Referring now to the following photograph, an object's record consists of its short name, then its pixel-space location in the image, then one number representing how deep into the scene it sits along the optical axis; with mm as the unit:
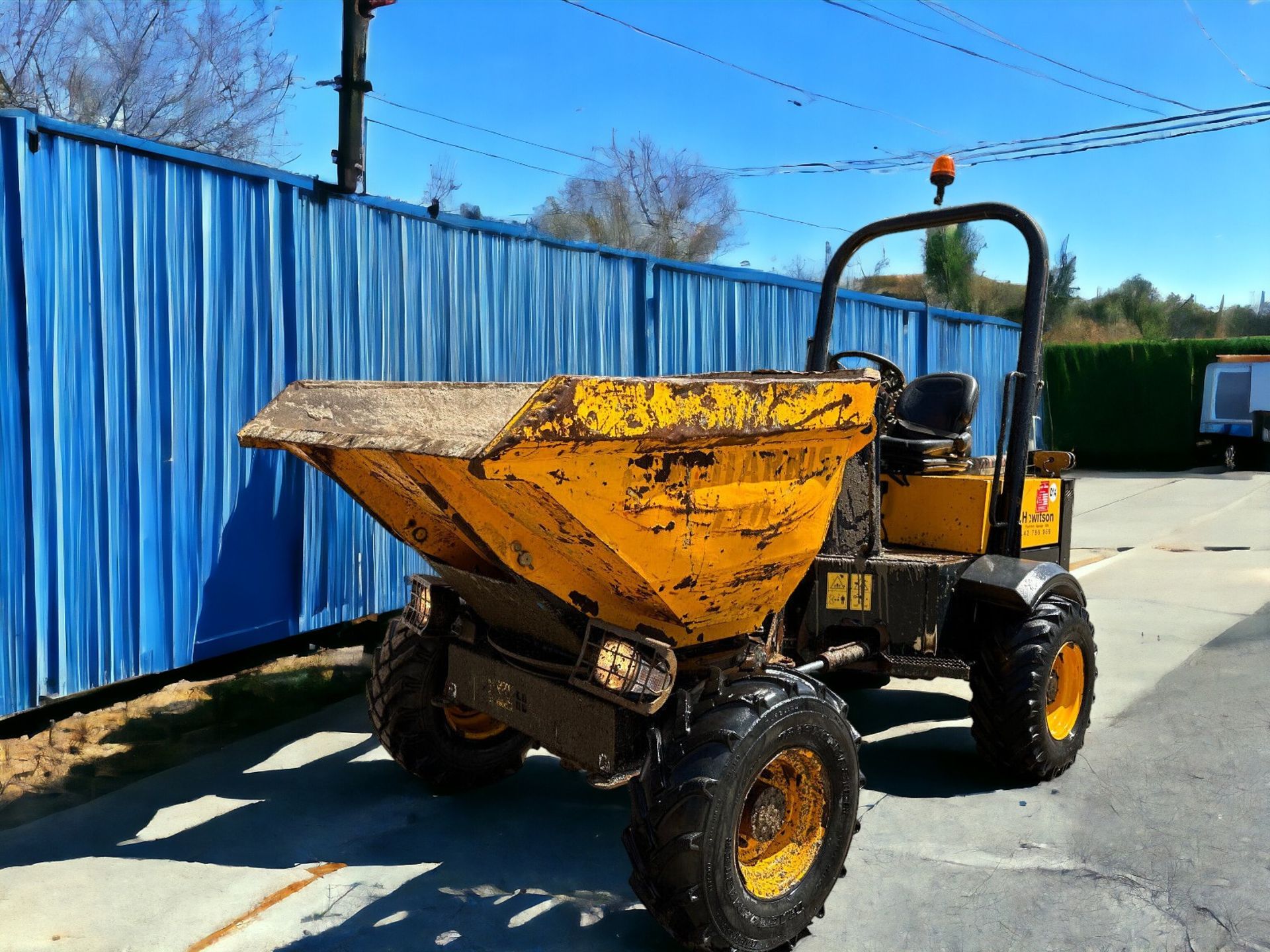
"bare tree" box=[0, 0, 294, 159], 14578
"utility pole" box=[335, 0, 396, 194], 5852
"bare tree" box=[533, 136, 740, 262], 27984
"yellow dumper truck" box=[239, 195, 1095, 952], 2816
